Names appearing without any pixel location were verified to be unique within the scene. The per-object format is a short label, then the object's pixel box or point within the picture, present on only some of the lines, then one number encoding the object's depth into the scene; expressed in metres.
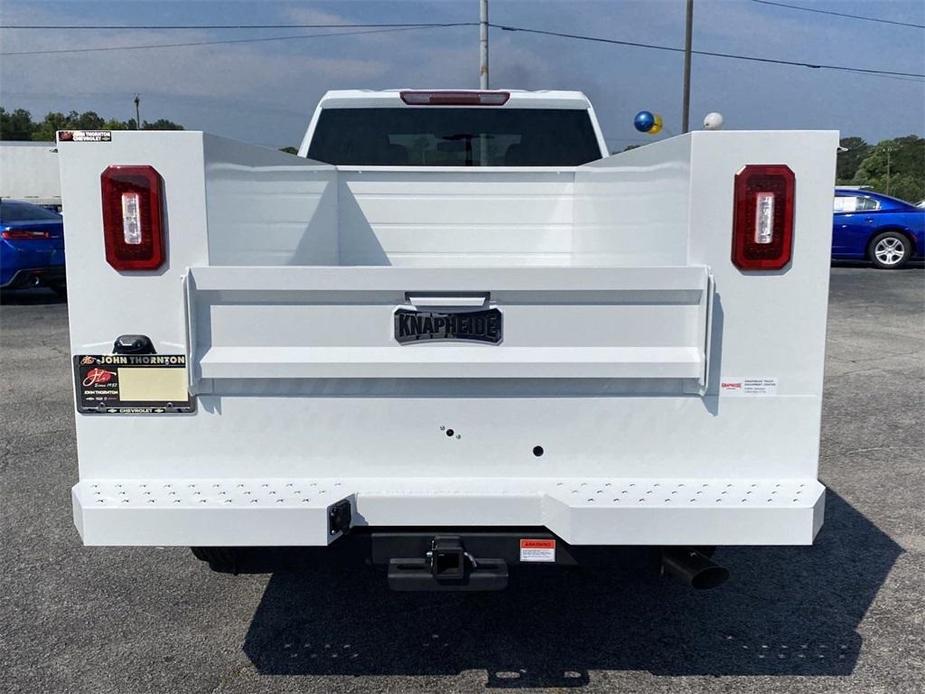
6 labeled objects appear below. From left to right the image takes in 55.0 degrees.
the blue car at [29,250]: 13.55
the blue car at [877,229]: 17.83
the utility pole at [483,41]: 26.28
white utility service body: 2.73
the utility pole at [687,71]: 28.14
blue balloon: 6.48
